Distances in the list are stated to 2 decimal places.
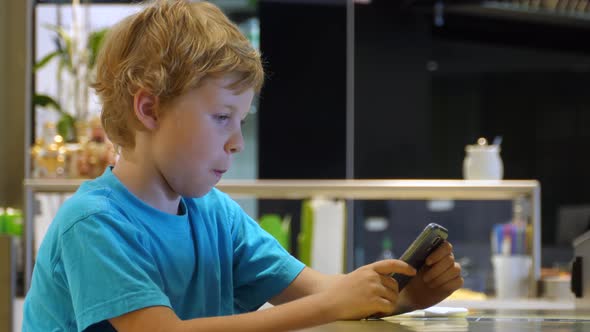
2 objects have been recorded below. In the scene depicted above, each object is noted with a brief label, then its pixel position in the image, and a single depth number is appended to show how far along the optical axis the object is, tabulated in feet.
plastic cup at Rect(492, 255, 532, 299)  9.09
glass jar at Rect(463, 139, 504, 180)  9.71
